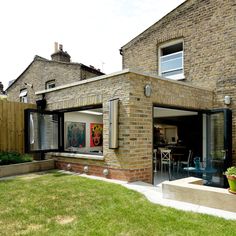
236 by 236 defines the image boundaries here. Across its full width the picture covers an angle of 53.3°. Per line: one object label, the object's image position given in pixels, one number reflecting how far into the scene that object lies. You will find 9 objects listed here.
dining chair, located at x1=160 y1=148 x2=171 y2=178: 10.29
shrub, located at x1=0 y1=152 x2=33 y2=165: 8.71
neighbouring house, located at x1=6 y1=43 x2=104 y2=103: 16.41
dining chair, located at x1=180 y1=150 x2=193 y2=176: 10.09
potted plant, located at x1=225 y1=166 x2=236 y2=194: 4.72
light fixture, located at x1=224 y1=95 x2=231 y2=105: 9.67
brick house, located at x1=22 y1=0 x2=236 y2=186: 7.15
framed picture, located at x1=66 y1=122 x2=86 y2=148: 13.89
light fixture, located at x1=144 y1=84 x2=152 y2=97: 7.27
